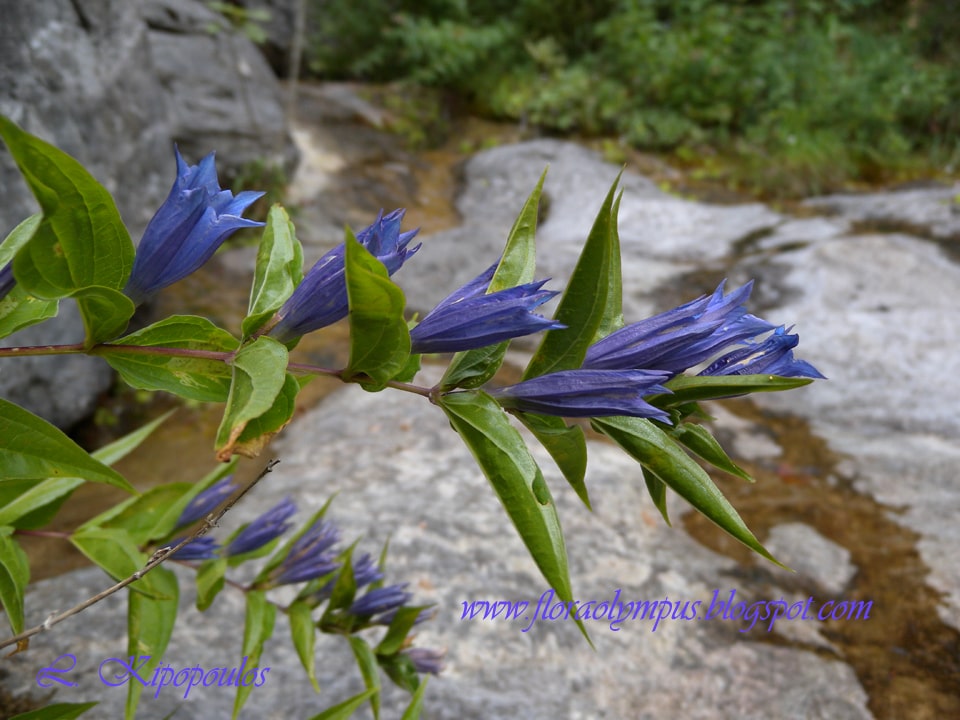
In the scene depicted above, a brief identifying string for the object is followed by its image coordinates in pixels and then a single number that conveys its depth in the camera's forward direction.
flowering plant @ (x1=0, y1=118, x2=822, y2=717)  0.16
